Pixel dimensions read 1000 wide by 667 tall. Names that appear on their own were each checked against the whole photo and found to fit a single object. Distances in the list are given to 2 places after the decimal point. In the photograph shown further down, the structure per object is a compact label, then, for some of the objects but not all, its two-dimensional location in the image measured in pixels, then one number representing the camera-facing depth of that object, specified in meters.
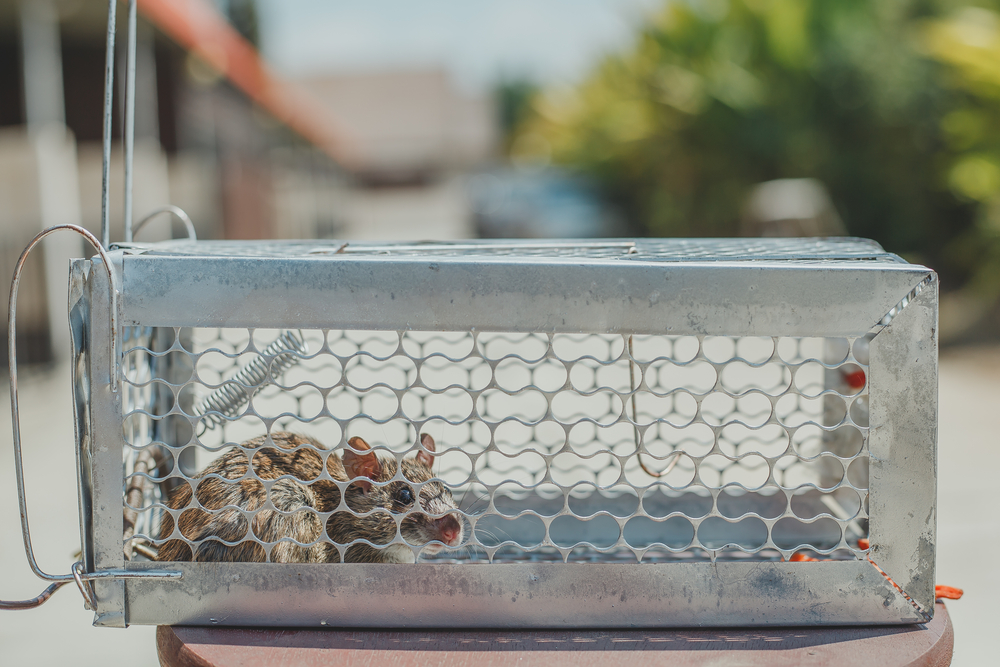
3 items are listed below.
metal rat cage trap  0.52
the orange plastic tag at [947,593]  0.57
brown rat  0.57
